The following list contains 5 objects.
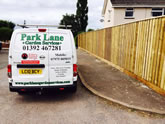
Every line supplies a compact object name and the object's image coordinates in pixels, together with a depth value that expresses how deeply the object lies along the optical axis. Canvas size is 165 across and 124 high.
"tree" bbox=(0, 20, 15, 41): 24.77
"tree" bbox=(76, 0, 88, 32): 39.59
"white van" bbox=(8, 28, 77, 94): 3.92
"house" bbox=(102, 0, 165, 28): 18.16
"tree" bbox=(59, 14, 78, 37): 40.62
